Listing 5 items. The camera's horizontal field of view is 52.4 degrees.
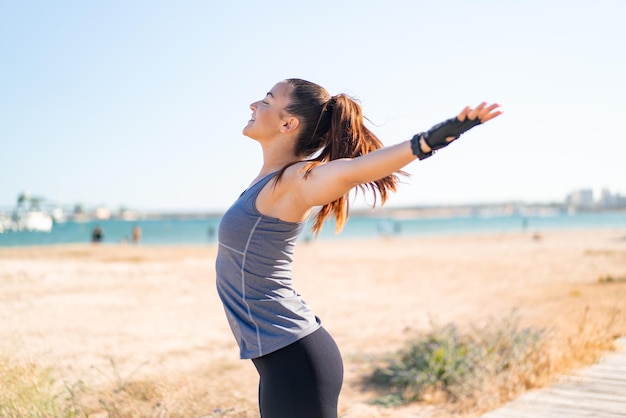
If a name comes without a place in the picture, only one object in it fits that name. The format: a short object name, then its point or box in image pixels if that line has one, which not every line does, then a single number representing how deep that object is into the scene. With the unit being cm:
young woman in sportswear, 210
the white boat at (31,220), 4362
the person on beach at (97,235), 4172
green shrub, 548
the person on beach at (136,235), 4344
